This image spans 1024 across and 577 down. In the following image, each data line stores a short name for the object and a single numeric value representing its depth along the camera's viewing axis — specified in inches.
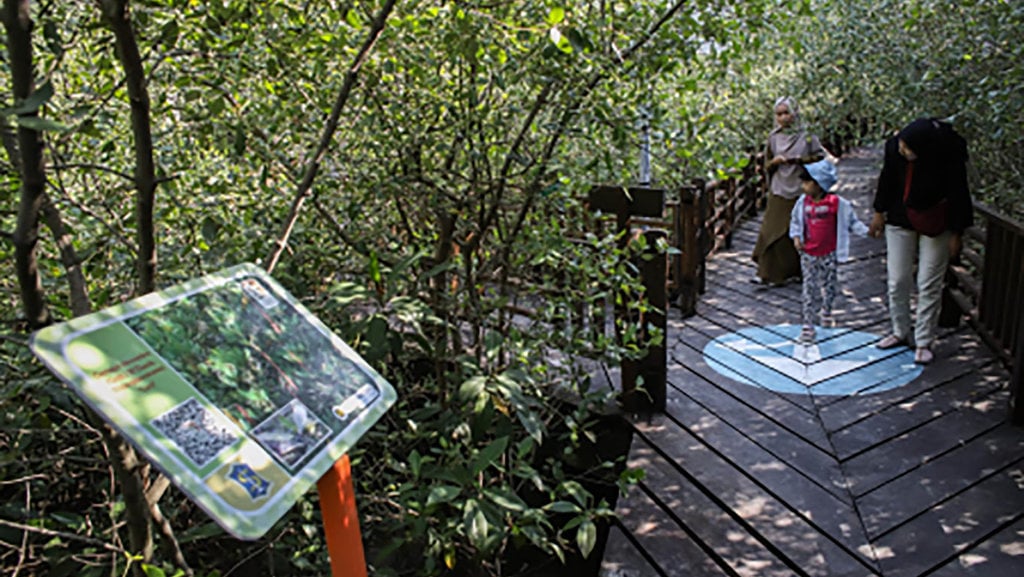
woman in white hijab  248.2
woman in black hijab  172.4
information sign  51.3
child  202.1
